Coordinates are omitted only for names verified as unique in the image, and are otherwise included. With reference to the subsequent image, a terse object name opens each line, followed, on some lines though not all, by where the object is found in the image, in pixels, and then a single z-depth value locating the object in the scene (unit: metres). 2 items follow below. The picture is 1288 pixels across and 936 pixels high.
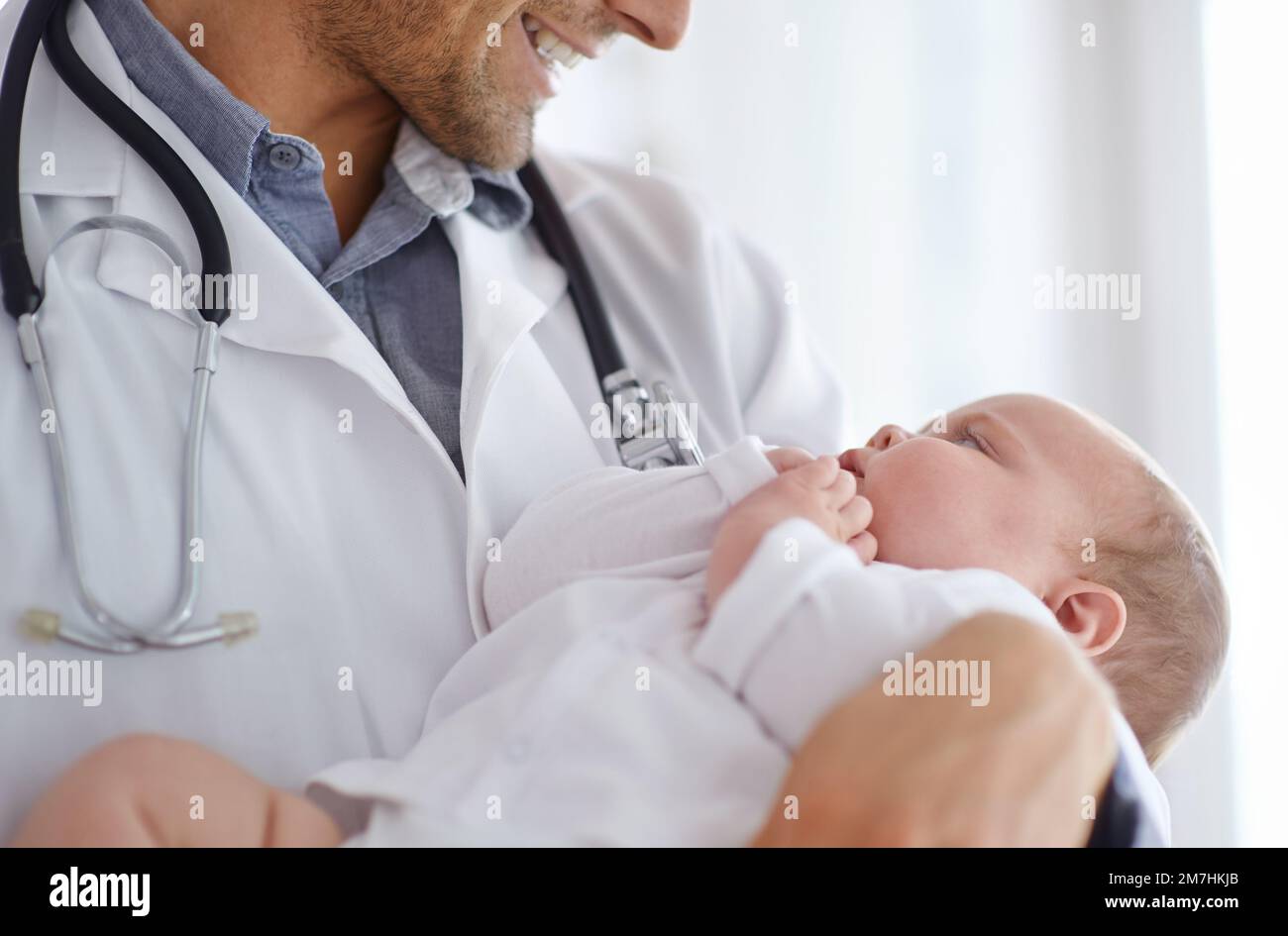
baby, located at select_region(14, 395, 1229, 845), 0.69
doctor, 0.76
